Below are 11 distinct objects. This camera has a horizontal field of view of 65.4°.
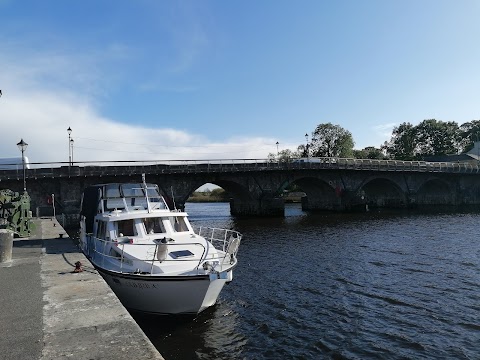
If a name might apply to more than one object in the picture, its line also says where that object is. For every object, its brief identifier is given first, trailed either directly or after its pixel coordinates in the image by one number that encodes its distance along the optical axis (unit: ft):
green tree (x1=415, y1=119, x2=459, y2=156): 400.26
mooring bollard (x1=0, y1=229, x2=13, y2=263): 47.94
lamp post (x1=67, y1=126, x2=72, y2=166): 142.41
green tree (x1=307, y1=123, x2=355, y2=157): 342.23
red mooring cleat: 42.62
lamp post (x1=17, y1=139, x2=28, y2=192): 91.56
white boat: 40.88
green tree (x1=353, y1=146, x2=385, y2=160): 381.52
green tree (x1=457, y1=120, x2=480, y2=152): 406.00
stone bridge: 140.36
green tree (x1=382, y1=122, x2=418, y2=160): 405.39
